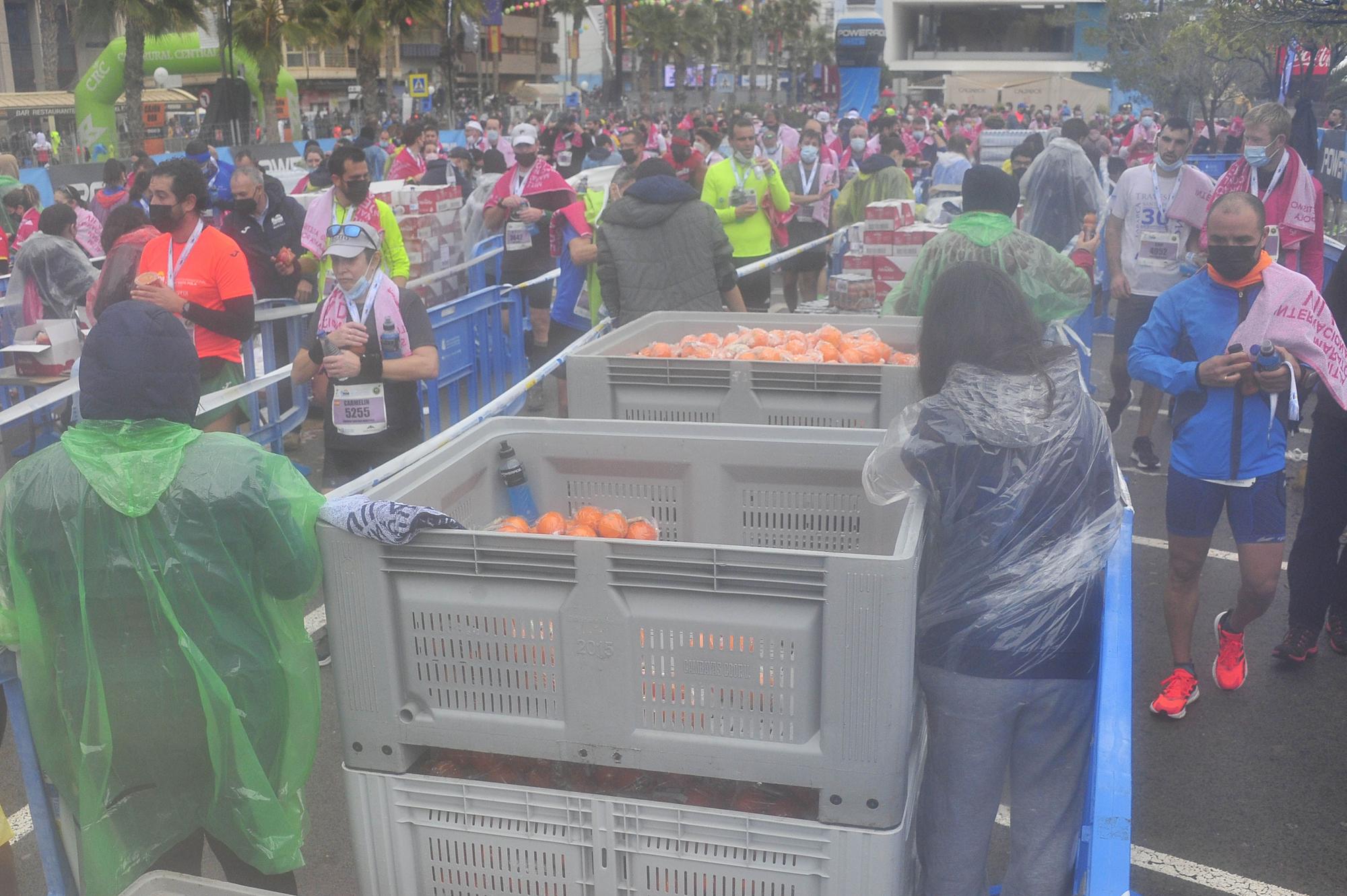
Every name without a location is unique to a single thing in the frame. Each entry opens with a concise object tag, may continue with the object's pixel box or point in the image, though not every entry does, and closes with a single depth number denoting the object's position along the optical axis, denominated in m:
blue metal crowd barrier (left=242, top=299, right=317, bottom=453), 7.38
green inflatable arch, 35.00
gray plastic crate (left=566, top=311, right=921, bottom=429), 4.12
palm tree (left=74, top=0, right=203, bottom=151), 30.66
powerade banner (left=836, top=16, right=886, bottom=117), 80.38
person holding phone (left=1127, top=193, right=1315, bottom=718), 4.39
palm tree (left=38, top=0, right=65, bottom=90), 35.53
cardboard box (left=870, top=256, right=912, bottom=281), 8.31
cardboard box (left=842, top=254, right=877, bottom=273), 8.41
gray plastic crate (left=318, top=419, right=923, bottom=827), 2.31
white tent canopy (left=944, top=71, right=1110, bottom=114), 69.69
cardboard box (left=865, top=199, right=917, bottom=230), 8.44
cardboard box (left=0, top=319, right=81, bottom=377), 7.87
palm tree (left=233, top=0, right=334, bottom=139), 35.38
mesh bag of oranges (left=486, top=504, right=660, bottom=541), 3.03
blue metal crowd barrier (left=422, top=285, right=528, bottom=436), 8.07
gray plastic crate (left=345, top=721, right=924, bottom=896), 2.41
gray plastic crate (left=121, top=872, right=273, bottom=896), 2.49
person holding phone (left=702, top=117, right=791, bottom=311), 10.01
